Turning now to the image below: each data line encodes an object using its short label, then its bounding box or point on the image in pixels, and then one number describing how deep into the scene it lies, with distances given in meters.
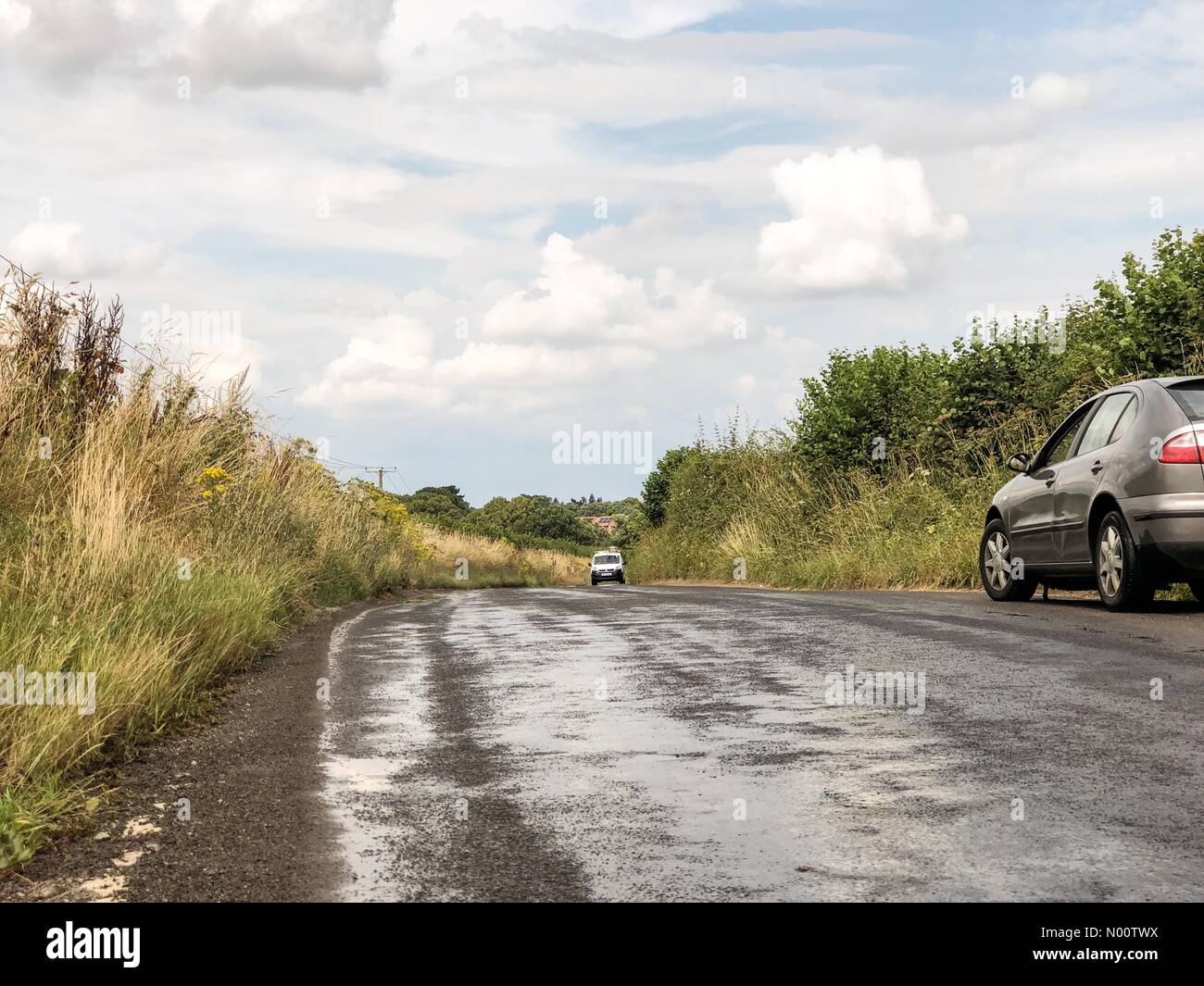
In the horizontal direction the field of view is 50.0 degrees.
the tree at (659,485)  56.29
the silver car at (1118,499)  10.18
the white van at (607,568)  53.22
